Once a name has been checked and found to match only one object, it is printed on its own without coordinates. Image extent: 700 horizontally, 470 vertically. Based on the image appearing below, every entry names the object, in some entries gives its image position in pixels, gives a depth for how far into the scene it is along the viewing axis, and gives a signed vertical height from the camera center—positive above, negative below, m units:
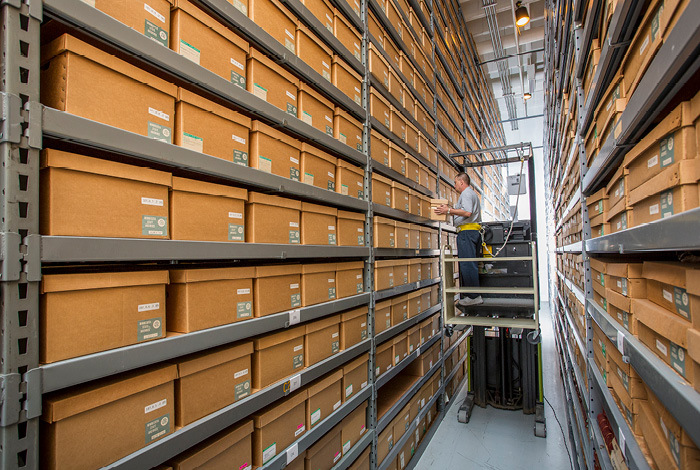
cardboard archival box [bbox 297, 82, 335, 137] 2.12 +0.84
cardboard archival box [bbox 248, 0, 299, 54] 1.78 +1.16
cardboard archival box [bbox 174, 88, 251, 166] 1.40 +0.50
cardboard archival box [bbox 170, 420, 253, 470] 1.33 -0.78
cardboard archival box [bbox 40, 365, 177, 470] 0.98 -0.50
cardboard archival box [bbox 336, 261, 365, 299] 2.42 -0.21
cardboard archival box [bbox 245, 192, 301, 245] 1.71 +0.14
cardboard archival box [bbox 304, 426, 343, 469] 1.98 -1.15
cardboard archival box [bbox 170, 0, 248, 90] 1.40 +0.85
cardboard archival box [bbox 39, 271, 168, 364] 0.98 -0.18
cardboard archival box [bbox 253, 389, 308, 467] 1.66 -0.86
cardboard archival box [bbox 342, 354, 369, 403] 2.38 -0.87
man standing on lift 3.82 +0.11
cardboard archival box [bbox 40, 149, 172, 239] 1.00 +0.16
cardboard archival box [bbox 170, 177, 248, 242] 1.36 +0.15
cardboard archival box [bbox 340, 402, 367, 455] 2.31 -1.18
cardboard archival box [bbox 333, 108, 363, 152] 2.46 +0.82
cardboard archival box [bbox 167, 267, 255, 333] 1.38 -0.20
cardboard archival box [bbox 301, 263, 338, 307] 2.06 -0.21
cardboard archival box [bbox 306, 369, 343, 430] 2.02 -0.87
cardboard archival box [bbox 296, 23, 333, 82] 2.10 +1.18
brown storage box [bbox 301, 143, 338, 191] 2.11 +0.49
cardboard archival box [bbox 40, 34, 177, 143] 1.05 +0.50
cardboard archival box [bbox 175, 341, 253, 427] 1.34 -0.52
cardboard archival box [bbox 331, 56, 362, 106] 2.45 +1.17
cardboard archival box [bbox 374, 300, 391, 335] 2.85 -0.55
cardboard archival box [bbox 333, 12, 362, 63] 2.50 +1.51
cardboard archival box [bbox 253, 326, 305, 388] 1.71 -0.53
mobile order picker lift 3.56 -0.72
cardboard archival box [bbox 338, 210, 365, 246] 2.45 +0.13
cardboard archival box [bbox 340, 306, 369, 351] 2.41 -0.55
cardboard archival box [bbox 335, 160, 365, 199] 2.46 +0.47
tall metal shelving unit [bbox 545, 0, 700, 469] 0.75 +0.23
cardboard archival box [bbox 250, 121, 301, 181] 1.75 +0.49
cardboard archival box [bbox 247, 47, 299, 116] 1.76 +0.85
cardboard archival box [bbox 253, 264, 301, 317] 1.72 -0.20
